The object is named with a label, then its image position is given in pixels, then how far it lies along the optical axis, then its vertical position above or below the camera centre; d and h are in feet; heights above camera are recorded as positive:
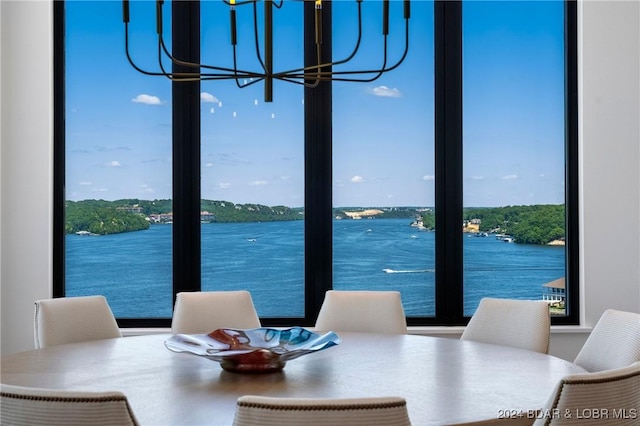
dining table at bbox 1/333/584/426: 6.88 -1.84
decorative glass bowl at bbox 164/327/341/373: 8.45 -1.64
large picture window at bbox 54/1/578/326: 15.71 +0.99
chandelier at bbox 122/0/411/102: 8.92 +2.23
